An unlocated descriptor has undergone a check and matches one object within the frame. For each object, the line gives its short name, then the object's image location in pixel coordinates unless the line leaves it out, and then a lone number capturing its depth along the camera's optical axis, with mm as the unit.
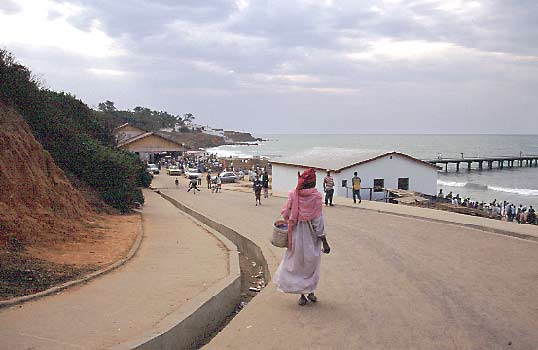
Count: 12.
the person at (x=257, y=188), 22953
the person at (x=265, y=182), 25156
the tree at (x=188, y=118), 194138
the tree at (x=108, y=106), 131412
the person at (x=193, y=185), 34406
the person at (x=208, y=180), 40716
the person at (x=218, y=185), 34188
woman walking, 6648
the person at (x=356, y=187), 21703
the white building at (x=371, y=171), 29938
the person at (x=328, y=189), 20303
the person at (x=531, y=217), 26428
